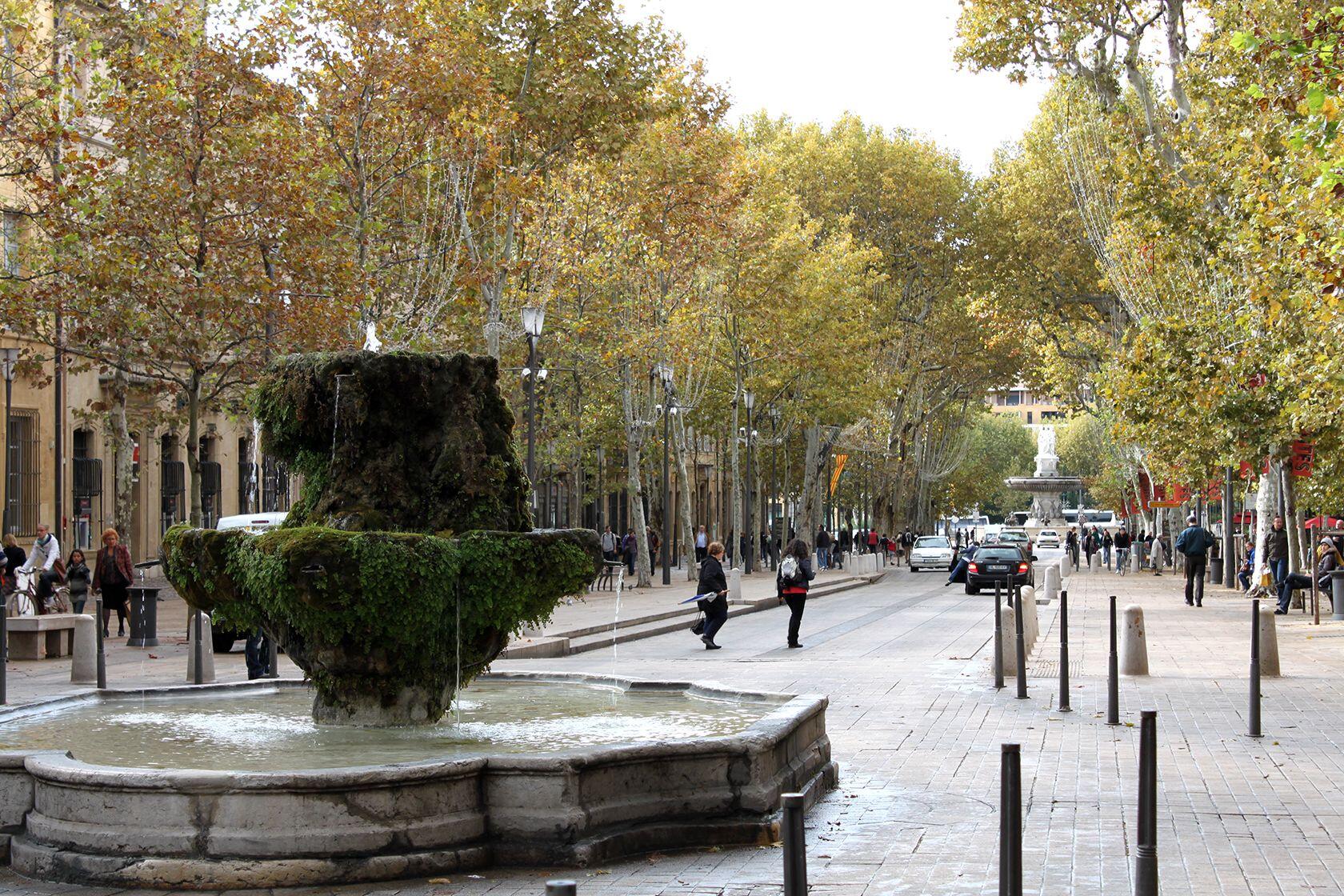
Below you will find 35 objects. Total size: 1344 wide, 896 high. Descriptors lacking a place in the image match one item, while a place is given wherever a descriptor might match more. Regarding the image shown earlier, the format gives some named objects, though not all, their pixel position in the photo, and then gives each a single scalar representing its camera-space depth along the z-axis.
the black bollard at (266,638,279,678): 15.42
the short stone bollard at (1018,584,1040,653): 20.28
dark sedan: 40.34
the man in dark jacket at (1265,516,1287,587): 31.80
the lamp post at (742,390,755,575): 52.55
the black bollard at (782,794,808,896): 4.00
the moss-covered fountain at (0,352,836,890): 7.37
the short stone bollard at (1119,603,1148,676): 17.00
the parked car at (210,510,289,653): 20.92
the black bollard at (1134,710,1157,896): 5.45
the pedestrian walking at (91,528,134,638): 23.47
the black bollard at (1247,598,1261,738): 12.29
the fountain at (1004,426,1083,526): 91.75
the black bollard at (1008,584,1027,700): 14.96
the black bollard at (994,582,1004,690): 15.73
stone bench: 20.12
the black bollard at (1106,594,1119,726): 12.95
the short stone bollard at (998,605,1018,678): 17.44
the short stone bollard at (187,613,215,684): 15.84
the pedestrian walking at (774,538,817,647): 22.09
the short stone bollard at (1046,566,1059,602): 35.88
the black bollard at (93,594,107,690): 14.91
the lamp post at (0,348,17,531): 29.66
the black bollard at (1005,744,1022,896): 4.93
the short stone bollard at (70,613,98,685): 16.88
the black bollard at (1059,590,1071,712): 14.00
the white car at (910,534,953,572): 60.75
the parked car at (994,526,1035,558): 70.72
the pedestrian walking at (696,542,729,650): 22.25
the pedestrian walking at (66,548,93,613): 24.58
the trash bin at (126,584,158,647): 22.48
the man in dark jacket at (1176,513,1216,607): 33.00
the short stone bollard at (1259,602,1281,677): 16.94
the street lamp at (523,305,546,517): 28.70
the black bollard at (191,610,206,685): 15.70
